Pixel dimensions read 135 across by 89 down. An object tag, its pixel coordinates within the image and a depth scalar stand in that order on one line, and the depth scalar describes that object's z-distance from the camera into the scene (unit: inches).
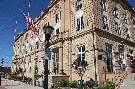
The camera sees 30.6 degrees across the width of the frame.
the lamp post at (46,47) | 462.6
